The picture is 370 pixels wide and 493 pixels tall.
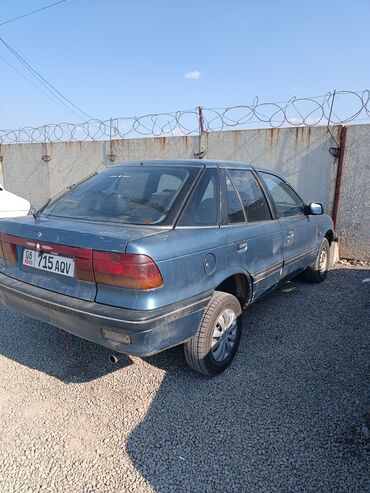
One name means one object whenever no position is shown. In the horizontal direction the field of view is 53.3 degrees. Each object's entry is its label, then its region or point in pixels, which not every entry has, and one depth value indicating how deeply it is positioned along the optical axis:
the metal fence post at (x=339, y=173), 6.20
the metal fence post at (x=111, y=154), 8.47
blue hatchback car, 2.22
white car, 6.07
